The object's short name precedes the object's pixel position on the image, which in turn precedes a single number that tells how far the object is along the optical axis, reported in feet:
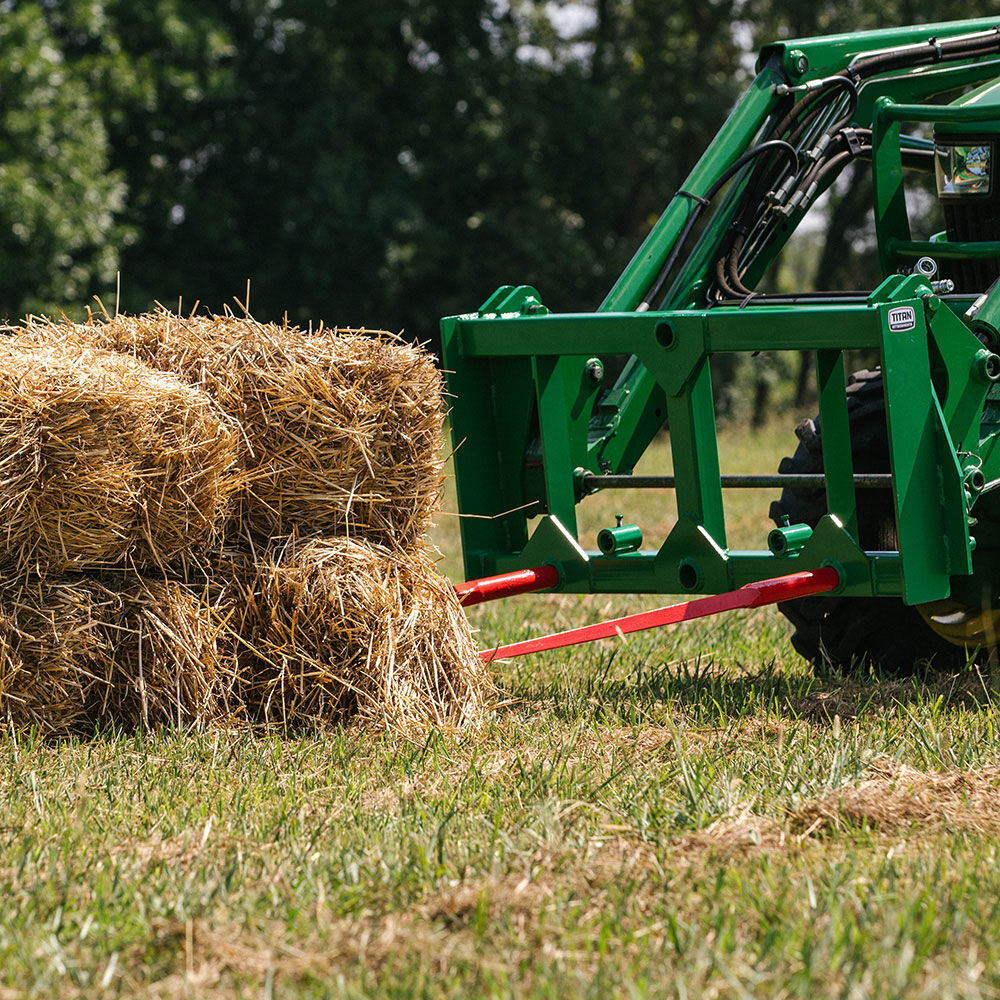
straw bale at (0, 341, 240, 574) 28.55
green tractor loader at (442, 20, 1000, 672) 30.37
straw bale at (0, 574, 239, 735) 29.63
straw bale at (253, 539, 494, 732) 31.14
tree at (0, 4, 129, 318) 130.82
